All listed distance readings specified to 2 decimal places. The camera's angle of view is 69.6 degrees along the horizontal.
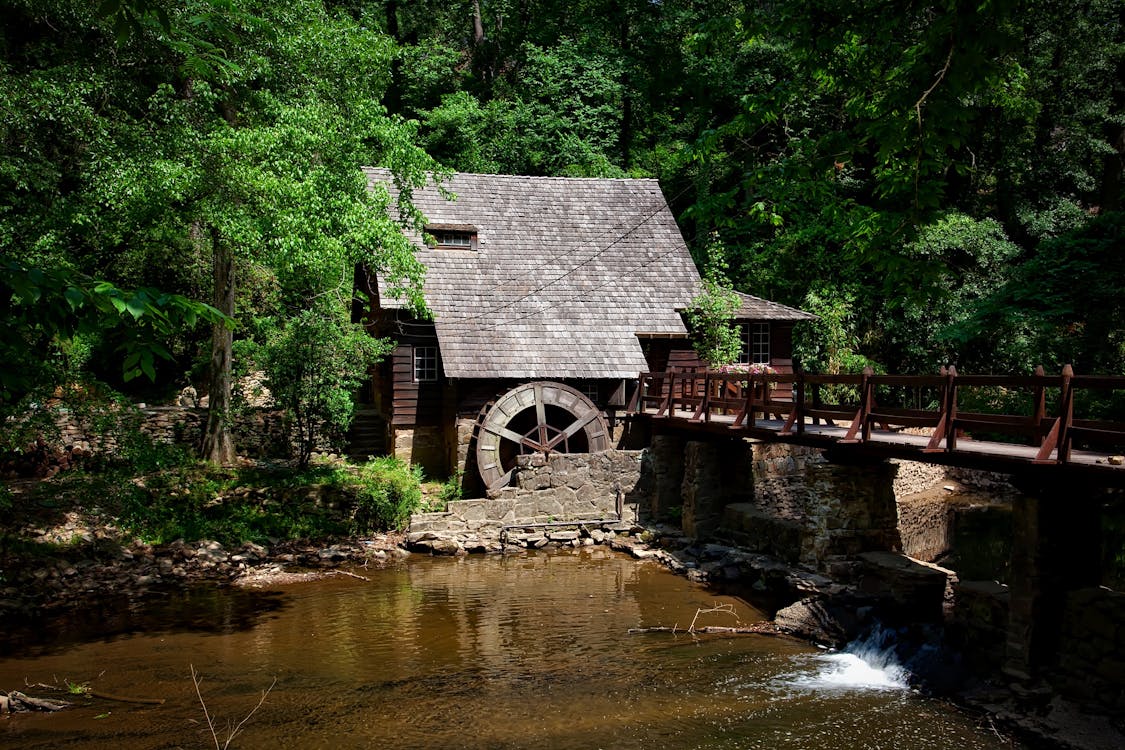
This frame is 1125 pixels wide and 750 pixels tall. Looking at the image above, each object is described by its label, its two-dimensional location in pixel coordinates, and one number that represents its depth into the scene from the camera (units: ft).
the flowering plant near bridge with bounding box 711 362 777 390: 65.86
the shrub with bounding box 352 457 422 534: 53.93
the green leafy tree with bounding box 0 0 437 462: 41.91
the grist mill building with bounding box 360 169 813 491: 60.29
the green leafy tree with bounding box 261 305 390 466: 54.29
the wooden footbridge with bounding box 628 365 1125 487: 27.02
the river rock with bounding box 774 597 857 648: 34.40
